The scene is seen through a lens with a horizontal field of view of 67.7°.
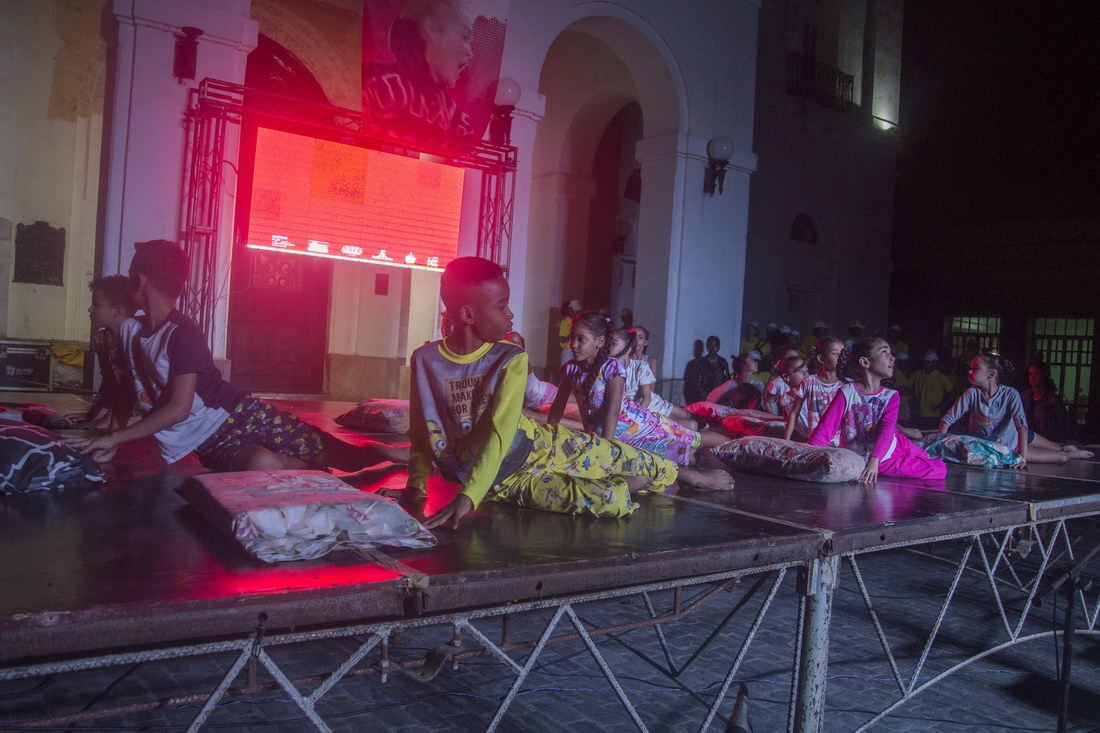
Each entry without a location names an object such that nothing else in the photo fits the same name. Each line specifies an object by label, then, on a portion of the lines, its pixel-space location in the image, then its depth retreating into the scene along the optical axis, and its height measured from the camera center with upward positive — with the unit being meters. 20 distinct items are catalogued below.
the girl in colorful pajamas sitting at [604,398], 5.02 -0.14
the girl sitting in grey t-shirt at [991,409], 7.46 -0.06
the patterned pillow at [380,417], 7.60 -0.52
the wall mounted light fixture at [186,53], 8.20 +2.97
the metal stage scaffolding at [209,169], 8.37 +1.85
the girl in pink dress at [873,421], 5.49 -0.19
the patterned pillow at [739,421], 8.04 -0.36
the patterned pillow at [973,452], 6.80 -0.42
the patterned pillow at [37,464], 3.31 -0.52
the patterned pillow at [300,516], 2.44 -0.49
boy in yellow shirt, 3.08 -0.25
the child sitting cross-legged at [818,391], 6.95 +0.00
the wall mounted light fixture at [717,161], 12.23 +3.39
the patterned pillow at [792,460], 5.16 -0.46
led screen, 9.41 +1.87
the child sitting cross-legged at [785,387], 8.96 +0.03
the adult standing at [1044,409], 11.35 -0.03
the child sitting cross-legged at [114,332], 4.55 +0.07
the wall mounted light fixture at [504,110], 9.98 +3.23
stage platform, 2.00 -0.63
